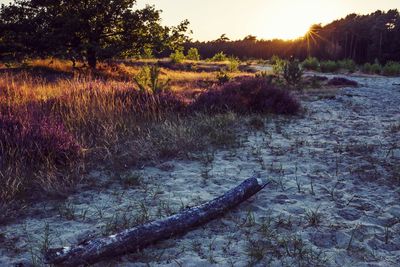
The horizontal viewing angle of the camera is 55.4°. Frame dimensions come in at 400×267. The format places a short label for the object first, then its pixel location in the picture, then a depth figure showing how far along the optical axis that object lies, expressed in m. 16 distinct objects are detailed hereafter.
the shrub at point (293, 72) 15.27
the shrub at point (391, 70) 25.98
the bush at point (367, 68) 27.80
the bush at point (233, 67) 26.02
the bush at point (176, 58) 33.53
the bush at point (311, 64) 30.52
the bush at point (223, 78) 15.73
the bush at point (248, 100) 9.26
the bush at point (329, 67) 28.73
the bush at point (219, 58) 48.38
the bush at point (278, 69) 20.11
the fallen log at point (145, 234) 2.83
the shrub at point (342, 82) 16.91
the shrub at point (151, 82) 10.10
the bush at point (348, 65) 29.40
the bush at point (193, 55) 46.59
